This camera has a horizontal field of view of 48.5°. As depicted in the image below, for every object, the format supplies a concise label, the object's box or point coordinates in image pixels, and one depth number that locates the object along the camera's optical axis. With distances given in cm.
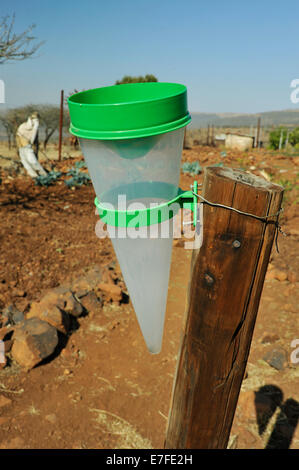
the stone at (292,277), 405
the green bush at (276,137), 1927
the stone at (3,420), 233
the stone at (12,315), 332
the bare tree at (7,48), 626
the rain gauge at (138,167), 80
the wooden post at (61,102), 898
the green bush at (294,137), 1873
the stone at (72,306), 339
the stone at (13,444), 217
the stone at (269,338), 320
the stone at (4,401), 248
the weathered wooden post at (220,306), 100
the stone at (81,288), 365
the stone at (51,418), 235
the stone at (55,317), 310
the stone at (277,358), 289
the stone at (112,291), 362
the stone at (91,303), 355
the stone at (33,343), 280
